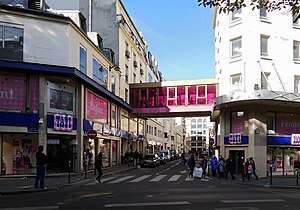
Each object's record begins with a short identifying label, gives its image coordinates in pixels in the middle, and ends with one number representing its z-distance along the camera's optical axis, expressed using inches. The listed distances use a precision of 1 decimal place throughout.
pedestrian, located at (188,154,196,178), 997.7
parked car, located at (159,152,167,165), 1858.4
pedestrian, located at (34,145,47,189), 654.5
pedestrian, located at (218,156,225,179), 984.3
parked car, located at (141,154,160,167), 1540.4
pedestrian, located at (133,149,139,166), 1672.0
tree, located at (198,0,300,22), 382.6
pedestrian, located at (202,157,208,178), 978.1
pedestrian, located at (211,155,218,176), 1036.0
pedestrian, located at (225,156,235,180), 954.5
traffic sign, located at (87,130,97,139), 883.4
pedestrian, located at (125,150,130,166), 1595.5
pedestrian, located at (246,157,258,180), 888.9
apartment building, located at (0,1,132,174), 895.1
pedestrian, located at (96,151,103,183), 811.3
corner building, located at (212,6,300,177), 1058.1
